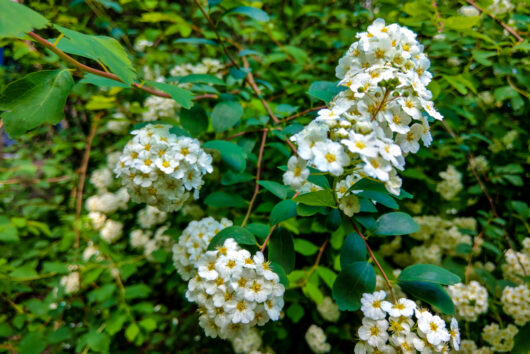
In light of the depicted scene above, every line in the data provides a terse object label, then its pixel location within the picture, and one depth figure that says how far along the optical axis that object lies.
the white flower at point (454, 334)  0.15
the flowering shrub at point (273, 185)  0.14
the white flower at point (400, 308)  0.14
